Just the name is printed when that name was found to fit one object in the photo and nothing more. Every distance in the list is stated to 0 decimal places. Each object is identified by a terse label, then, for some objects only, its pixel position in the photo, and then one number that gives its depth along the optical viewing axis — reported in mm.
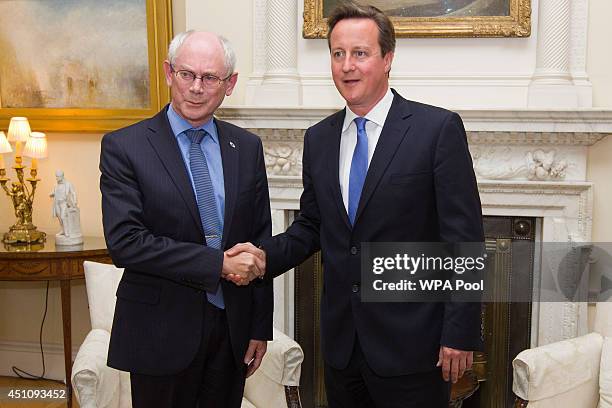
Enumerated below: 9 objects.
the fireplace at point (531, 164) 3268
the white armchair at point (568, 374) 2785
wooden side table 3613
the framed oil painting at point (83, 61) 3945
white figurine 3738
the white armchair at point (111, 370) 2629
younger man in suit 1950
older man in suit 1954
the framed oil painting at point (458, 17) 3385
